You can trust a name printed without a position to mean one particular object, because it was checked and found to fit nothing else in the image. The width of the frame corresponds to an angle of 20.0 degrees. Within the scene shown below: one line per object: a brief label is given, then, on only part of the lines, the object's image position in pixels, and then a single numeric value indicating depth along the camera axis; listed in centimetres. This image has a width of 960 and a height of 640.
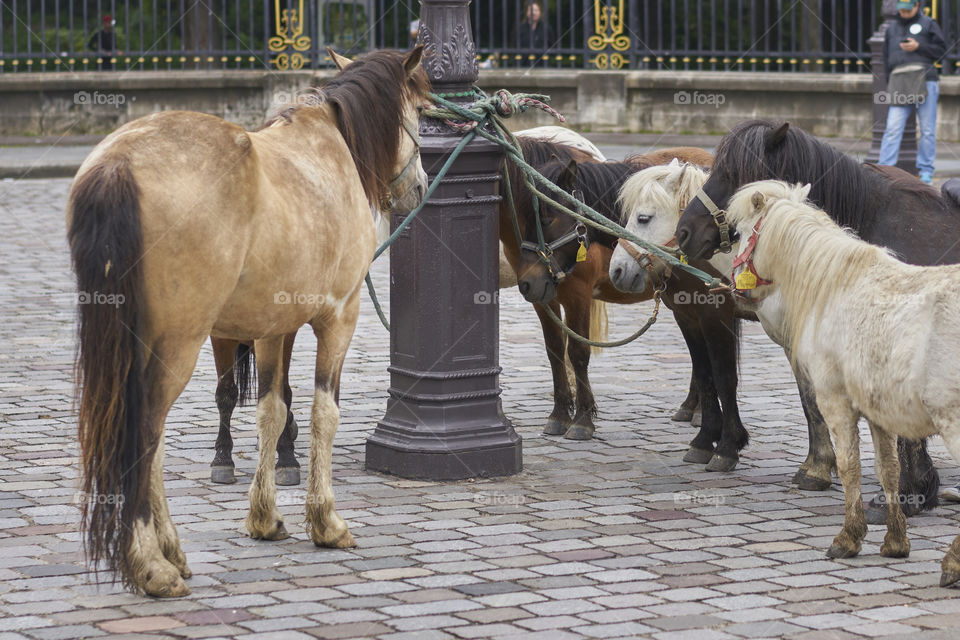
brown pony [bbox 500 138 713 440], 1497
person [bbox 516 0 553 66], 4436
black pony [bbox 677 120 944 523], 1253
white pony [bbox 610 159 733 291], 1420
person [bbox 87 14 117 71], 4328
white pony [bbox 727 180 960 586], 985
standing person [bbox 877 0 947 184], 3215
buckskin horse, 915
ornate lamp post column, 1348
